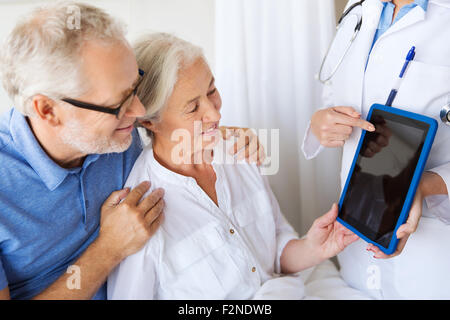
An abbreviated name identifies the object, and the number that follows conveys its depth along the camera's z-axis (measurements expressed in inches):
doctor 33.1
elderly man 28.6
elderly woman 35.7
